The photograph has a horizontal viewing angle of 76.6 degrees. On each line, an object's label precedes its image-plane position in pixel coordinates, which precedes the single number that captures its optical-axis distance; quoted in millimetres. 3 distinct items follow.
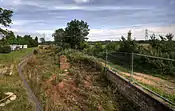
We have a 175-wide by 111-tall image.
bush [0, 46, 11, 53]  20532
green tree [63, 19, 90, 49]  18255
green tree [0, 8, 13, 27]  9552
